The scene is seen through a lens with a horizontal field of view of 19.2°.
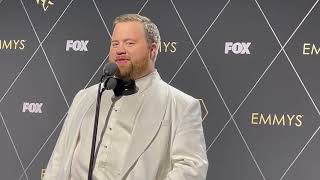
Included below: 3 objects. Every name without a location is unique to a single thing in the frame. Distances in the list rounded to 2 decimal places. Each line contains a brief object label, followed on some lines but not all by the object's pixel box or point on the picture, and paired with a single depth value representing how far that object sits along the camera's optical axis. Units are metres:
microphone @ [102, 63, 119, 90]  3.59
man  3.59
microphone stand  3.48
